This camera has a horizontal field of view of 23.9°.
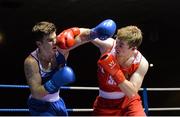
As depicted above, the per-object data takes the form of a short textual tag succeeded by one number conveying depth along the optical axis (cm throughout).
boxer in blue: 269
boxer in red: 284
